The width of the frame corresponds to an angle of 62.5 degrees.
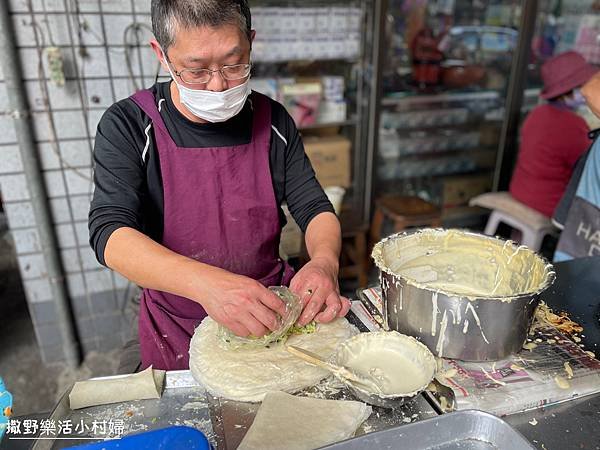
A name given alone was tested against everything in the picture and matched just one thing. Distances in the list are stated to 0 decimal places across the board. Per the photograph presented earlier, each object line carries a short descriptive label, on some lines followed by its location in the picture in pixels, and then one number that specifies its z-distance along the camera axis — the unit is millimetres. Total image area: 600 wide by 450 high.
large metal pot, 1186
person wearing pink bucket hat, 3195
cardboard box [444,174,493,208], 4627
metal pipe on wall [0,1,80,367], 2500
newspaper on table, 1146
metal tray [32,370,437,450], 1103
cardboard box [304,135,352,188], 3602
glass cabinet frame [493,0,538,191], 3955
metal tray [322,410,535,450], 970
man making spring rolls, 1295
